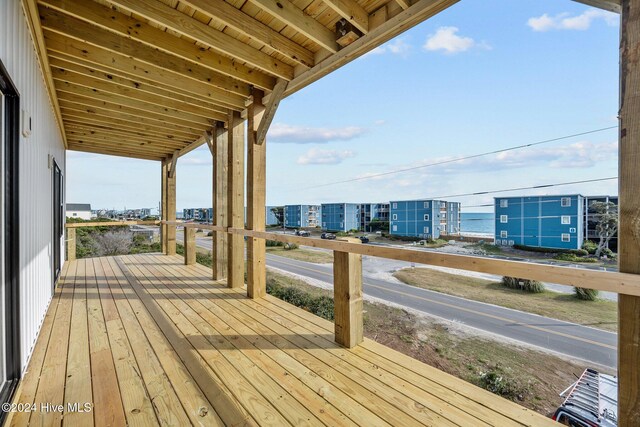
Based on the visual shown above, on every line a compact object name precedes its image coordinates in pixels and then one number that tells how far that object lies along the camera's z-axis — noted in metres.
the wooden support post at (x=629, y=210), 1.09
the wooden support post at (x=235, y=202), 3.87
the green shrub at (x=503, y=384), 2.80
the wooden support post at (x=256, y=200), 3.43
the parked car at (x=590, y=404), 1.93
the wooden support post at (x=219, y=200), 4.33
